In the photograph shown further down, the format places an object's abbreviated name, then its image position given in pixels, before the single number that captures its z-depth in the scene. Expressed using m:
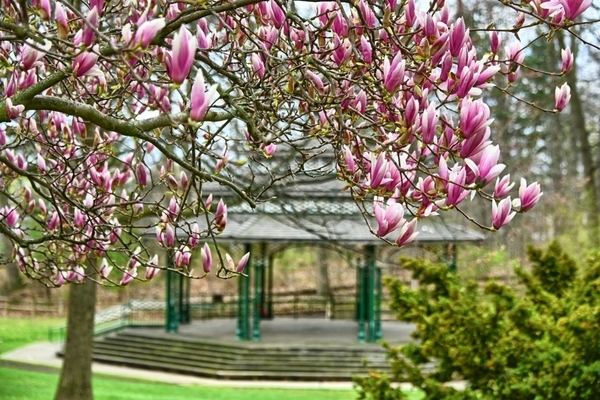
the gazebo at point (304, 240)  18.73
